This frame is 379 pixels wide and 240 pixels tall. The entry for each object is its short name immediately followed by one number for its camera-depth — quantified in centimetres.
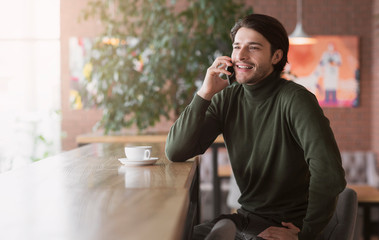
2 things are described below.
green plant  435
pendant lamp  517
